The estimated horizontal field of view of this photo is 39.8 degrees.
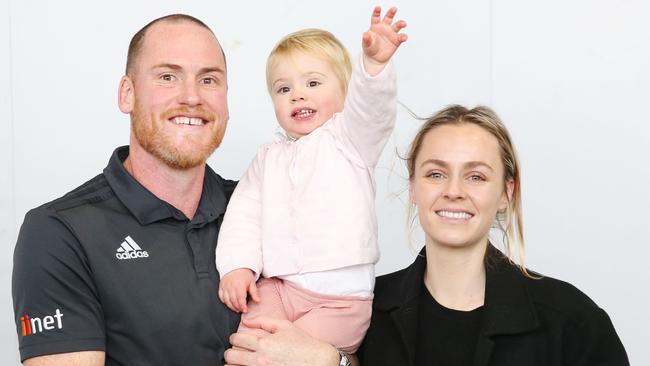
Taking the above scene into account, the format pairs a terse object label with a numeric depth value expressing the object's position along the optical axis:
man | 2.21
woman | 2.20
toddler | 2.31
